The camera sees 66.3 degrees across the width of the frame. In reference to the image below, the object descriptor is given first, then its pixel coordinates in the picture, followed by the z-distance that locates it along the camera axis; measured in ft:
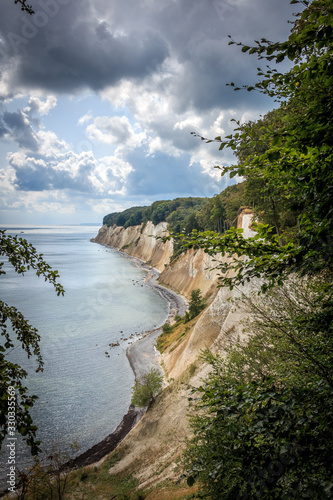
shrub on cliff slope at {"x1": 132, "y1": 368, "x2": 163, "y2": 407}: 89.20
